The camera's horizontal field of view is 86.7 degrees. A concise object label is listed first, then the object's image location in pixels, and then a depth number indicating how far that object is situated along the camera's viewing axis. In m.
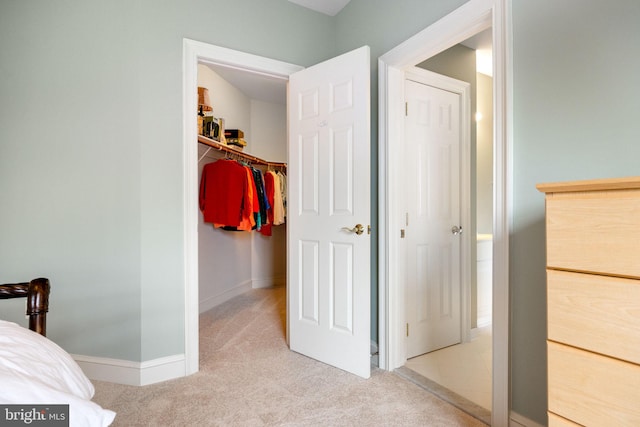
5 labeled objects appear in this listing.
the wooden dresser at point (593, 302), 0.83
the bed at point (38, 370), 0.67
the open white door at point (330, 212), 2.20
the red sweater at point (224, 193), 3.41
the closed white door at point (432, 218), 2.57
